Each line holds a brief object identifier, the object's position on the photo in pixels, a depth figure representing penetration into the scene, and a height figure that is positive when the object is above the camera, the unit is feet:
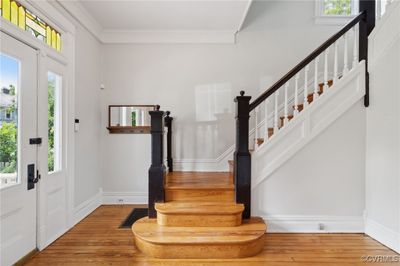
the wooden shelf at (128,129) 13.58 +0.07
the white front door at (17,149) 7.00 -0.57
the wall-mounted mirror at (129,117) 13.62 +0.71
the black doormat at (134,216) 10.62 -3.88
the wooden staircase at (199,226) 8.04 -3.34
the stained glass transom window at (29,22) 7.24 +3.44
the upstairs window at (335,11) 13.76 +6.66
